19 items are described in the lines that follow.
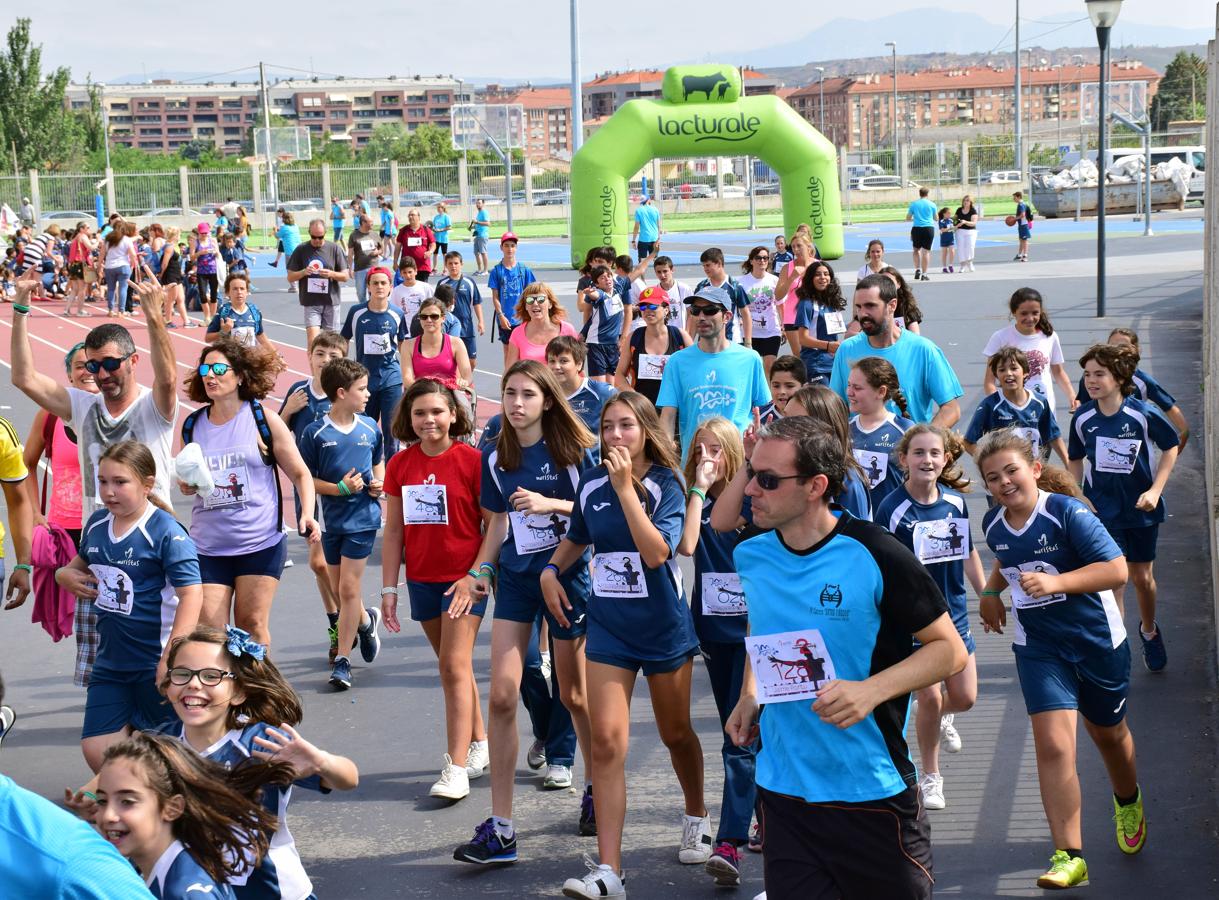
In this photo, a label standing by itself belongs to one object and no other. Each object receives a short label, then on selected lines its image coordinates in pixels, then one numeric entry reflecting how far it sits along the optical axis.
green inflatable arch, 29.48
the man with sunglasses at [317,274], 18.30
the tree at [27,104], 68.19
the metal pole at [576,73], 40.31
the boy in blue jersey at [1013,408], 8.34
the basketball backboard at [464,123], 45.77
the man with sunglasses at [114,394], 6.55
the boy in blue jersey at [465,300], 15.62
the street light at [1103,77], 21.66
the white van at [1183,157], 54.31
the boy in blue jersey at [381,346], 12.45
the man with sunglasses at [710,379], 8.68
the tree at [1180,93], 98.62
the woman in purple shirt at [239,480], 7.12
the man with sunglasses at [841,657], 4.02
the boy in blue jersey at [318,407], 8.76
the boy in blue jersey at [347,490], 8.37
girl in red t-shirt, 6.65
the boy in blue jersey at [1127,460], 7.88
